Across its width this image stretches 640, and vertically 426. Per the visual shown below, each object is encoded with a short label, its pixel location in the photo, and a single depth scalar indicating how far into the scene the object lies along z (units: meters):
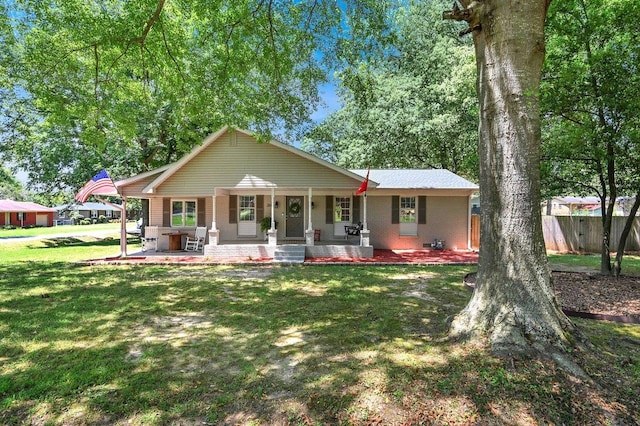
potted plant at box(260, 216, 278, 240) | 13.82
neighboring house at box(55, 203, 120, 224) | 48.44
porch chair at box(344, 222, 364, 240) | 13.35
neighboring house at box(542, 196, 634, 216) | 29.05
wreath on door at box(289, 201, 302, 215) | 14.52
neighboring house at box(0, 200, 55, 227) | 38.38
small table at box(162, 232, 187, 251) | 13.71
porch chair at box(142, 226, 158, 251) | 13.79
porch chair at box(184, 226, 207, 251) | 13.76
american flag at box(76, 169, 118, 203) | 10.98
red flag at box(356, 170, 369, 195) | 11.53
